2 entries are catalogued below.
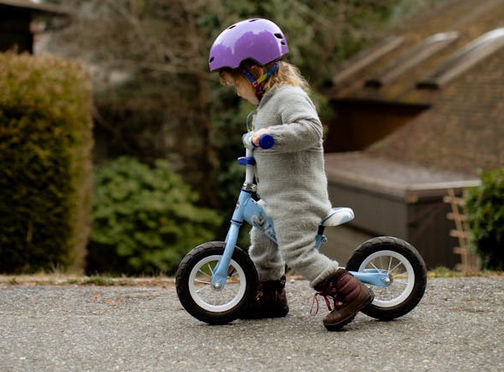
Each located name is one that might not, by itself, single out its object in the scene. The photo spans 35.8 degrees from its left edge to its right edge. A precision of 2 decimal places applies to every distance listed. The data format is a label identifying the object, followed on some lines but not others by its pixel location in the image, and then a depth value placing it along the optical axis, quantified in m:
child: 3.83
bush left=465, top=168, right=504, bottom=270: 6.50
